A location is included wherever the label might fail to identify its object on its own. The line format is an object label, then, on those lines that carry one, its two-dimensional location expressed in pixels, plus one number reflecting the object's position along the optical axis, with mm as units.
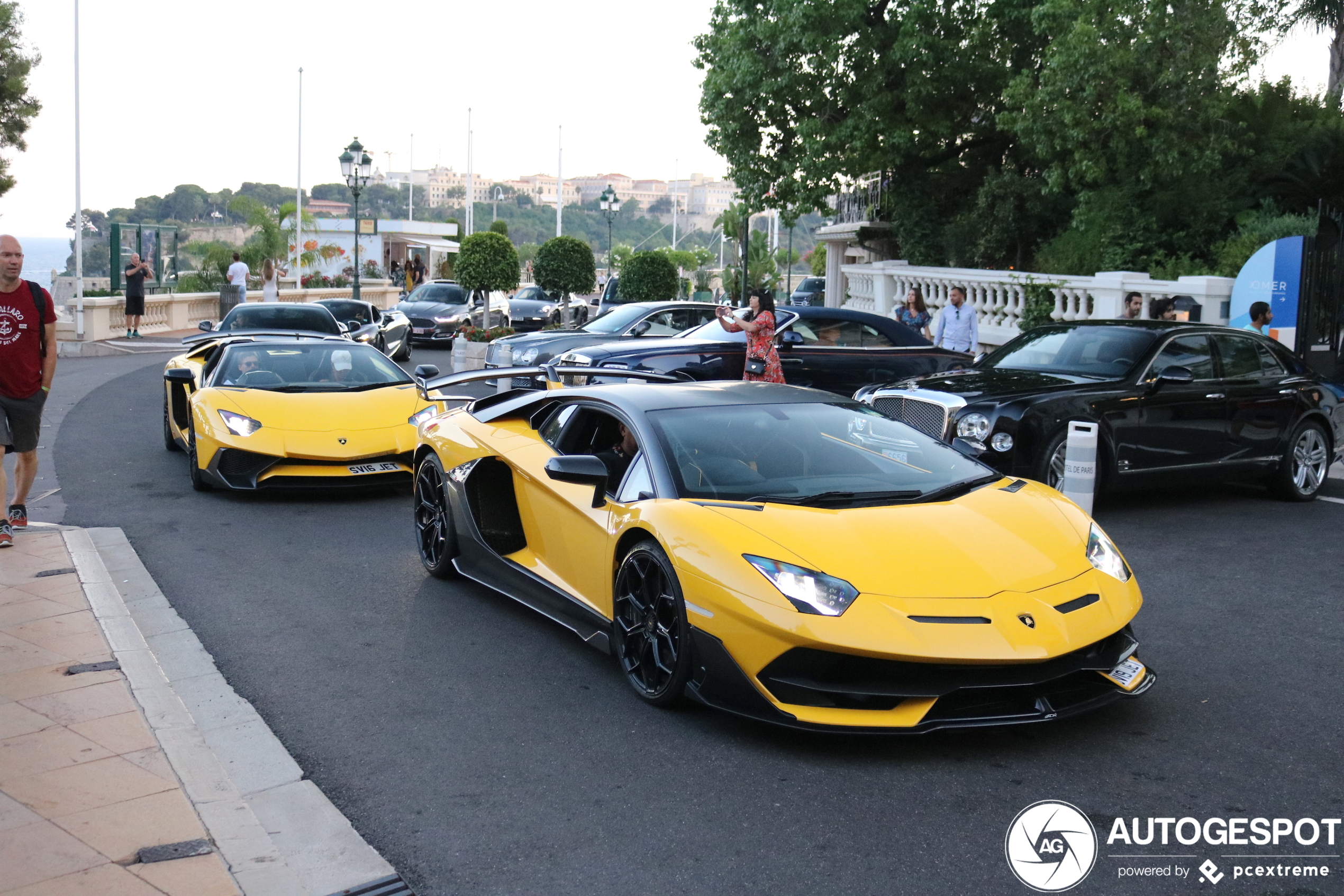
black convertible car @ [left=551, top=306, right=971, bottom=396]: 14664
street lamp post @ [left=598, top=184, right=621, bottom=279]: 49094
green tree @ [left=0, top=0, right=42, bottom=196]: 41125
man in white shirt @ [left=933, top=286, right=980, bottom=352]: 15727
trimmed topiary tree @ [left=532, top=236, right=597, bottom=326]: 30734
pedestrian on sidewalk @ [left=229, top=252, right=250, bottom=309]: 32500
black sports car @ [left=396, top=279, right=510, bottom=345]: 29500
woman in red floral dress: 13398
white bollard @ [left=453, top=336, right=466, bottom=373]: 23359
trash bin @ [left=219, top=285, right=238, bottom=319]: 34375
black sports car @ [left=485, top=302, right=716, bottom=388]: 17250
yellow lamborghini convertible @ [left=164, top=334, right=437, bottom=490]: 9781
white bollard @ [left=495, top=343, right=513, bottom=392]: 17766
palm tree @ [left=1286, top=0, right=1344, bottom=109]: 21328
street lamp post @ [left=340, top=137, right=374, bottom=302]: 35531
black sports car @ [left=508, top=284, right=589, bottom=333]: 34688
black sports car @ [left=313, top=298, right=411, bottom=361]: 23281
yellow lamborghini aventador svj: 4473
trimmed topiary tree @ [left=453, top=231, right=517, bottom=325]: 27500
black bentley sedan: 9461
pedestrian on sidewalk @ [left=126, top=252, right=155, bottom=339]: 28750
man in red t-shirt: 7828
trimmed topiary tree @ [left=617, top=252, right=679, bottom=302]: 31406
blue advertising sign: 15578
